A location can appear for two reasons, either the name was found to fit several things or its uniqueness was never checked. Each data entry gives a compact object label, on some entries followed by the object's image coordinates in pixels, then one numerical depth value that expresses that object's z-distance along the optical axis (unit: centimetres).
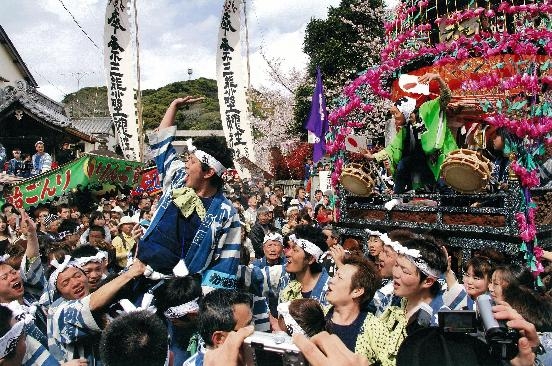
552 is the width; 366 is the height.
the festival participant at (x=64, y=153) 1986
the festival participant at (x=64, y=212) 943
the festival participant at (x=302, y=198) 1398
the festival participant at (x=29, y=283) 336
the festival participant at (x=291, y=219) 880
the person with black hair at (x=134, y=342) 239
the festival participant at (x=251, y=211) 1075
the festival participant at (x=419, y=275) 332
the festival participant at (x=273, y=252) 530
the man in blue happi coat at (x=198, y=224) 329
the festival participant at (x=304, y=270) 431
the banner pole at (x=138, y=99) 1171
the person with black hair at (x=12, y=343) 233
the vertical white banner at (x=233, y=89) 1194
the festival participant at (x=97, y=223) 658
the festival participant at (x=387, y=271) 361
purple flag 962
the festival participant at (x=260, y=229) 719
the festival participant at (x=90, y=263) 373
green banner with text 1046
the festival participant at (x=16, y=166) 1375
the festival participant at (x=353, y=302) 306
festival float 554
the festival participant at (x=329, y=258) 468
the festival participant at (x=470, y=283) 368
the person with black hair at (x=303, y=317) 275
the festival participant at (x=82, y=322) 285
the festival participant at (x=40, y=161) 1390
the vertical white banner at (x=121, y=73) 1103
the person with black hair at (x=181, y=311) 315
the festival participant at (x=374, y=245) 544
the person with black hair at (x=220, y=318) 246
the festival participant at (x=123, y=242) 653
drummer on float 712
